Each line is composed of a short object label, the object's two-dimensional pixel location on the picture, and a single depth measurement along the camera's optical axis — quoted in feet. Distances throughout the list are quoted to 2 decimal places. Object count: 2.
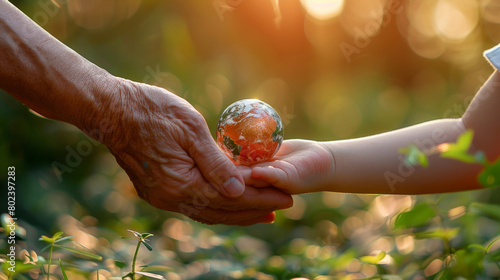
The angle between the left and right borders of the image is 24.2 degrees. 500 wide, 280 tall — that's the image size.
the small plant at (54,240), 2.36
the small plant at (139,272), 2.36
